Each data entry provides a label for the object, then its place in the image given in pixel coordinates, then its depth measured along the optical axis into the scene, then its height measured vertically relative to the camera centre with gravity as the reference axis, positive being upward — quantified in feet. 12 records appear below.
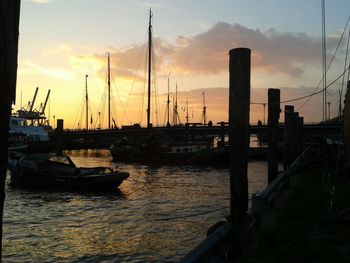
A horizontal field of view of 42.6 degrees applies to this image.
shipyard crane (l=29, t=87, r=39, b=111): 353.49 +27.62
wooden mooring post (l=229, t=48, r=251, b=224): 31.63 +1.12
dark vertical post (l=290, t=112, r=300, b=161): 94.99 +0.64
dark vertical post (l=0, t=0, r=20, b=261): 11.77 +1.98
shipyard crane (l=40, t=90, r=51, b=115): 364.09 +32.01
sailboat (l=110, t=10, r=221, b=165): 185.06 -5.03
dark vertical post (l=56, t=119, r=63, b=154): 180.92 +1.07
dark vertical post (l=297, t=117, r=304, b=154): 119.63 +2.38
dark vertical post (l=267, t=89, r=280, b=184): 68.33 +1.79
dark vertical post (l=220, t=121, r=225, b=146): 206.16 +4.54
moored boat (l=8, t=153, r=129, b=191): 96.37 -8.48
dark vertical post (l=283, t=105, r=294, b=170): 87.86 +1.60
